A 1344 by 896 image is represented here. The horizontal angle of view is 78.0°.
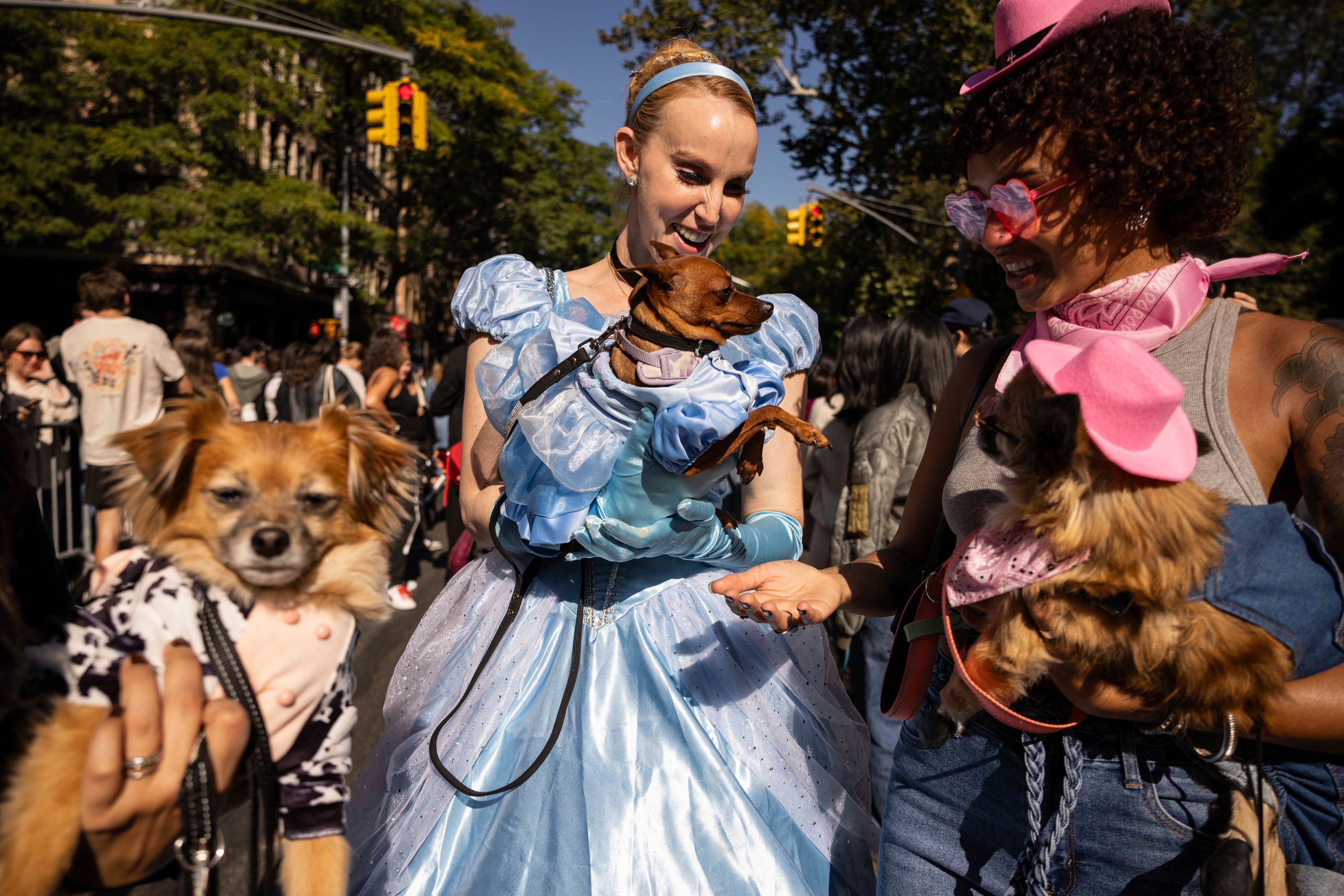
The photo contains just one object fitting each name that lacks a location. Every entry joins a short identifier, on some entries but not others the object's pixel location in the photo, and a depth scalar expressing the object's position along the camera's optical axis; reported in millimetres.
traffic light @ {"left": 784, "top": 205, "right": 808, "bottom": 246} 20719
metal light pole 24984
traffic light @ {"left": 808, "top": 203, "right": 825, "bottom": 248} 21250
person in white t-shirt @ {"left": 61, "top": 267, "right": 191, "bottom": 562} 2619
